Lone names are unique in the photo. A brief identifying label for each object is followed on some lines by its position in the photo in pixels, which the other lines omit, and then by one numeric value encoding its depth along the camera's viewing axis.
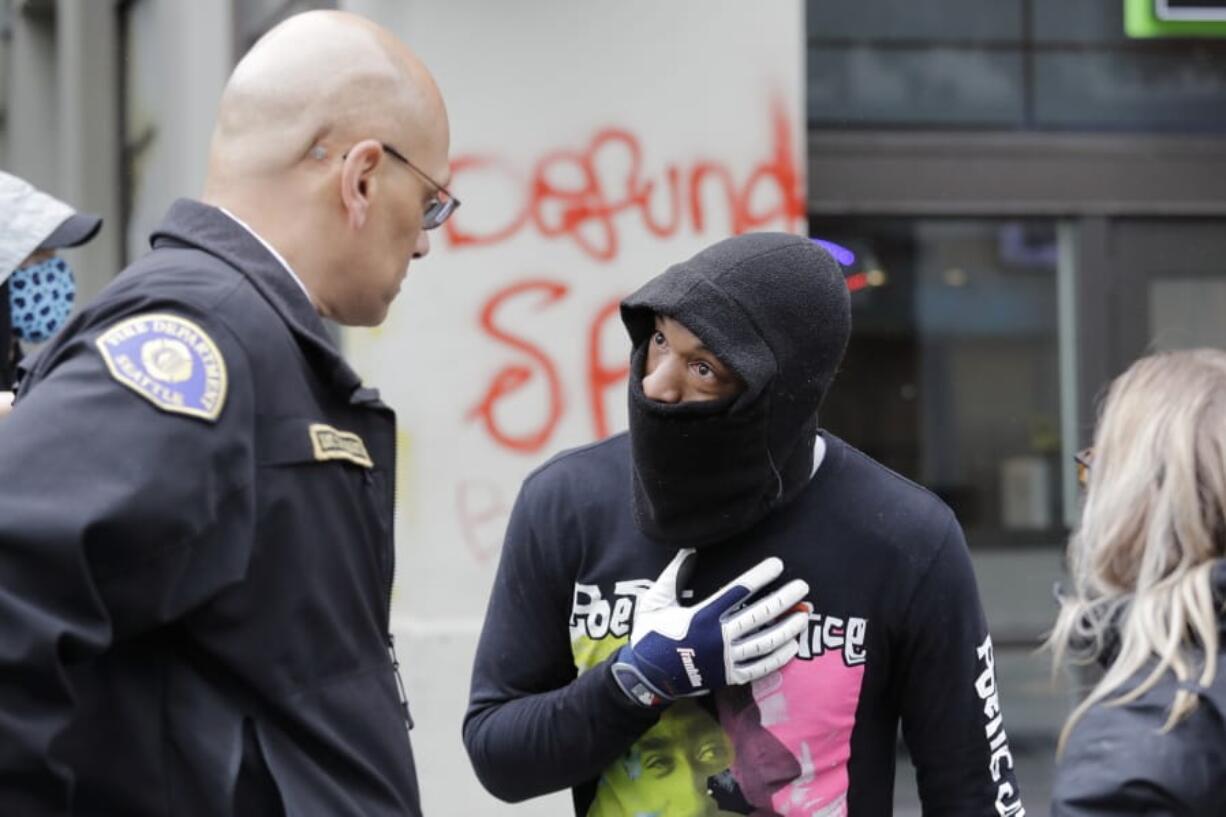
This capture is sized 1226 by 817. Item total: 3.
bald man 3.32
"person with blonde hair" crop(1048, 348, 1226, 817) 4.12
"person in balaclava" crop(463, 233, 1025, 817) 5.00
